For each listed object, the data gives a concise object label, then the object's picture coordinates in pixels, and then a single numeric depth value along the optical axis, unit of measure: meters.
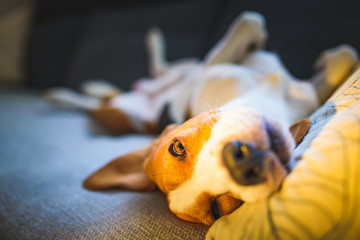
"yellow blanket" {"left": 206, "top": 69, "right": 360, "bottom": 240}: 0.23
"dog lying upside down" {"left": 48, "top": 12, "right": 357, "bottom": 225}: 0.28
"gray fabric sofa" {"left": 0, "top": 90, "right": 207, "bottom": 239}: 0.33
